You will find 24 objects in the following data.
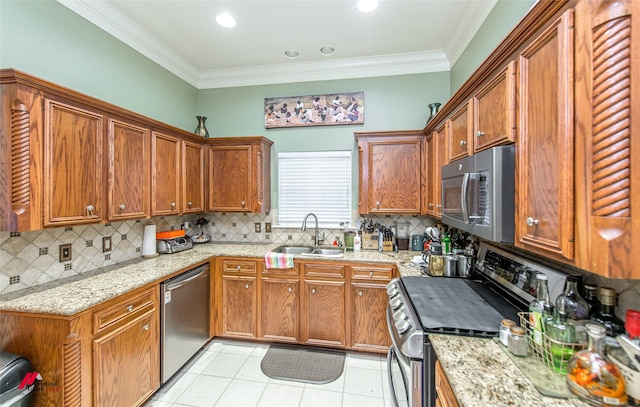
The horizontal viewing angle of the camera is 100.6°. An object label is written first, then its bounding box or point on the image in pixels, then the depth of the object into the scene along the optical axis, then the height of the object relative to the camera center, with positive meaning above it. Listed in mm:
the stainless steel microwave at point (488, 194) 1250 +34
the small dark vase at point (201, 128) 3355 +921
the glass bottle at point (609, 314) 970 -431
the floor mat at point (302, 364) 2318 -1530
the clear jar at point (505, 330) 1130 -563
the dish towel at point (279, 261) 2676 -608
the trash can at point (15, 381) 1303 -918
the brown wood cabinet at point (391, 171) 2838 +319
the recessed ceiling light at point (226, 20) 2364 +1645
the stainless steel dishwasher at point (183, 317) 2143 -1046
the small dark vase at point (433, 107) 2895 +1017
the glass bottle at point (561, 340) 958 -518
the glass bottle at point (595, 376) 783 -543
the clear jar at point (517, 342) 1063 -573
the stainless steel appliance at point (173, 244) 2727 -464
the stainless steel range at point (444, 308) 1271 -599
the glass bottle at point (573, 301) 1052 -411
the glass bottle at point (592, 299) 1058 -399
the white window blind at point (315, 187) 3307 +172
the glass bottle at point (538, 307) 1084 -465
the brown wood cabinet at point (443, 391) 1011 -773
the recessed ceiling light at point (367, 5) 2174 +1623
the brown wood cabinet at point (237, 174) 3129 +315
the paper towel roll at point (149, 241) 2615 -398
